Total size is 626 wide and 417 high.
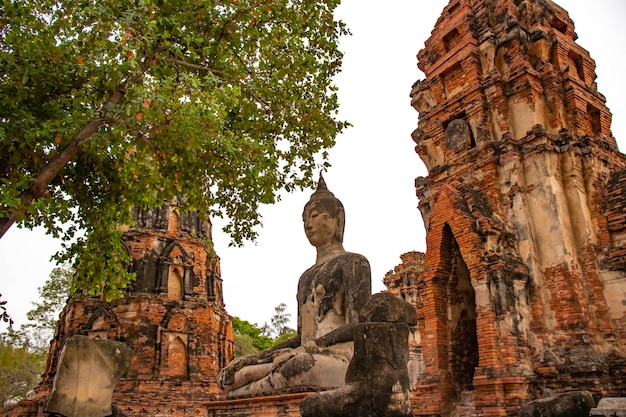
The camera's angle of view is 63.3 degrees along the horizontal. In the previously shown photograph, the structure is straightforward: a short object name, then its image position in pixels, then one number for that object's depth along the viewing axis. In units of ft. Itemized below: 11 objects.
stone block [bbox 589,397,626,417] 20.18
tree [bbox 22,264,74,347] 83.92
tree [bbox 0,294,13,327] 21.65
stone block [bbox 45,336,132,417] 14.33
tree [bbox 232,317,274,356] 126.33
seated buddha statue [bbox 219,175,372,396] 14.79
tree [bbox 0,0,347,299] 21.62
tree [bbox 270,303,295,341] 151.43
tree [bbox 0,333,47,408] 88.74
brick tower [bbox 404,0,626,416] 28.63
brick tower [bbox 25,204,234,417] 66.44
